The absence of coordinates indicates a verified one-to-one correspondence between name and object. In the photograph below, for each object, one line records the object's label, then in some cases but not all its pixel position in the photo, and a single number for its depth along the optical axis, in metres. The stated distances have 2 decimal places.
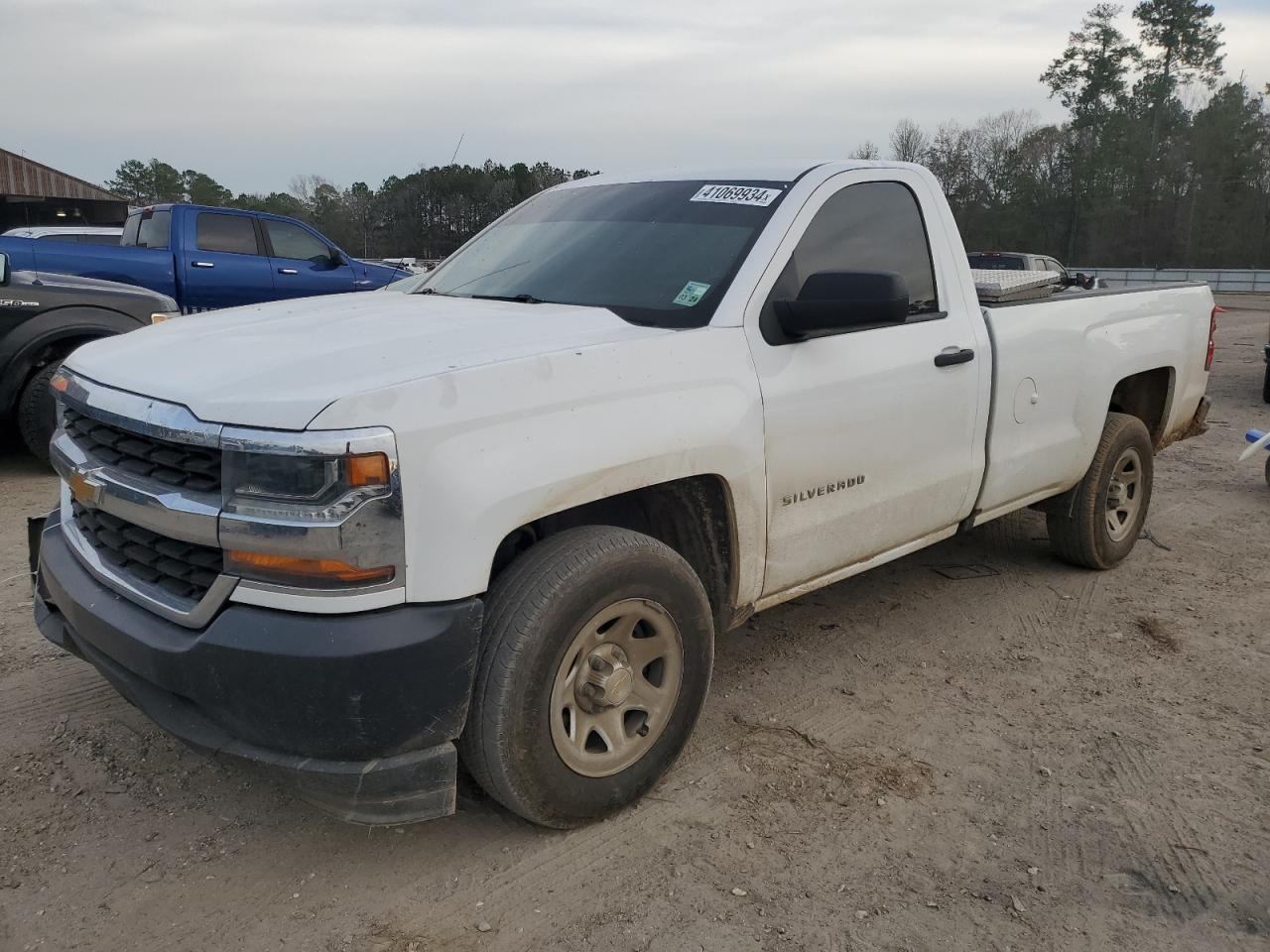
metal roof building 34.91
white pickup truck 2.24
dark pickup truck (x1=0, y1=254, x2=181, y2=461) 6.46
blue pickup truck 10.13
